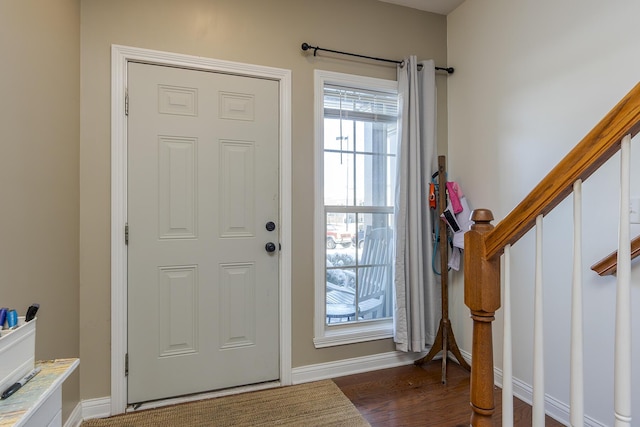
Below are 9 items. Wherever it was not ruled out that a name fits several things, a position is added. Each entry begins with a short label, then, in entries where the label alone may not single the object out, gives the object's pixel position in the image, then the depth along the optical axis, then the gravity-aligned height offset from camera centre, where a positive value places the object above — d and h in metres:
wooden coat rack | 2.42 -0.61
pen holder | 0.92 -0.41
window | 2.37 +0.04
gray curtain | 2.43 -0.13
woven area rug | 1.84 -1.15
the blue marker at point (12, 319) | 0.99 -0.32
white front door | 2.01 -0.13
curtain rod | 2.29 +1.11
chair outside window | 2.51 -0.55
